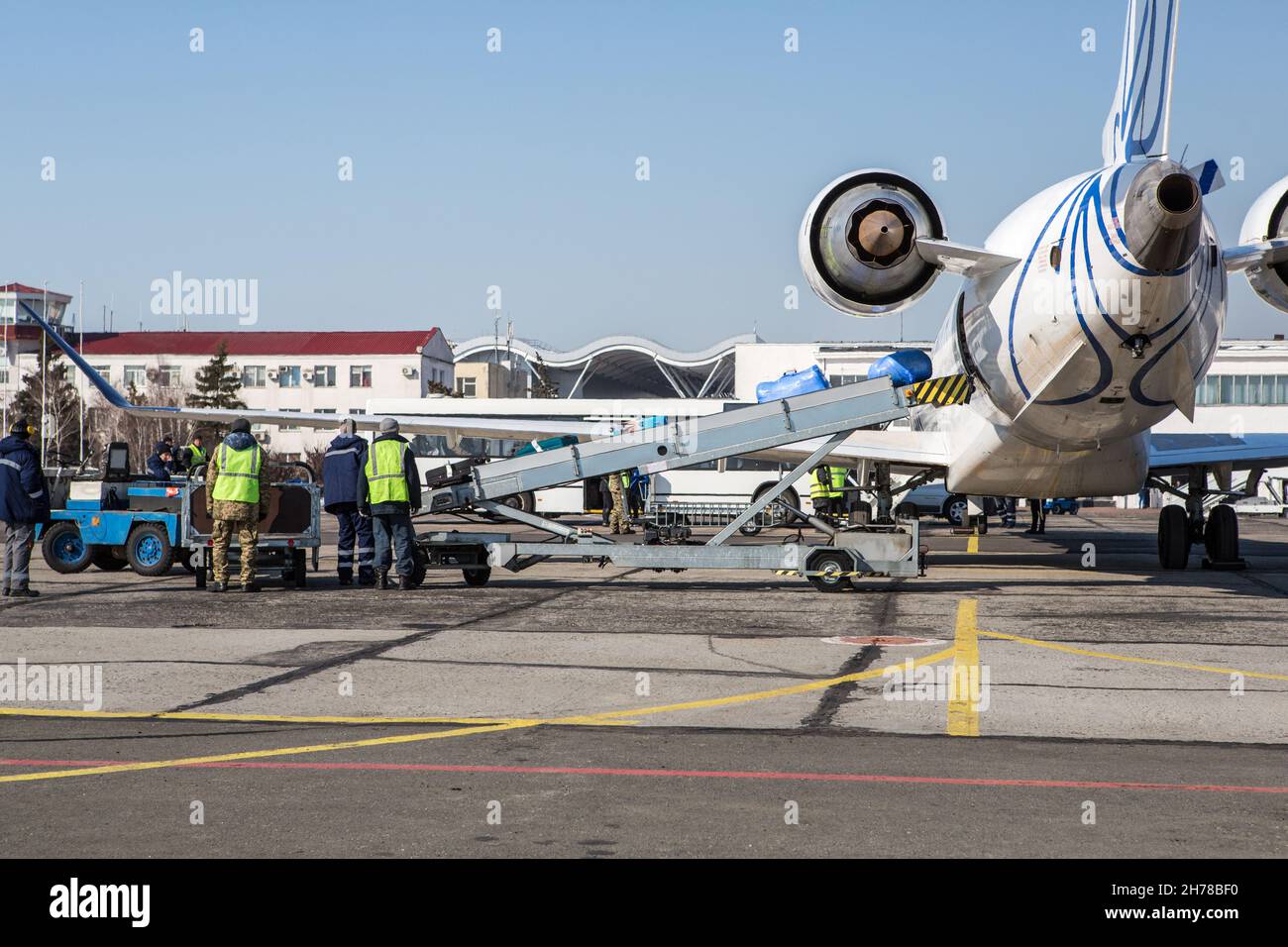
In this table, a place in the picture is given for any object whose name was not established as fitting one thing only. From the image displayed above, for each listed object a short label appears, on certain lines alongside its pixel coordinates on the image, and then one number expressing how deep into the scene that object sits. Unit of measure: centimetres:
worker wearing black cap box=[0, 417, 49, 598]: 1596
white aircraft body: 1427
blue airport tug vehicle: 1909
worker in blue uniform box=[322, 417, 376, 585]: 1828
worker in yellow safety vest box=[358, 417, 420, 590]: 1692
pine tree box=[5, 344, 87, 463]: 9281
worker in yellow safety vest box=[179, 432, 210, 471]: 2231
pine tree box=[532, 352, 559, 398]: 10131
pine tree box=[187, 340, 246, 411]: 9519
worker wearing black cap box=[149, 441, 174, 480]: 2358
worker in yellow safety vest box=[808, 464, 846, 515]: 2776
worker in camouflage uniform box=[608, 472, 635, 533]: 3453
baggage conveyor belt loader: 1656
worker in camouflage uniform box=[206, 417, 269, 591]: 1652
